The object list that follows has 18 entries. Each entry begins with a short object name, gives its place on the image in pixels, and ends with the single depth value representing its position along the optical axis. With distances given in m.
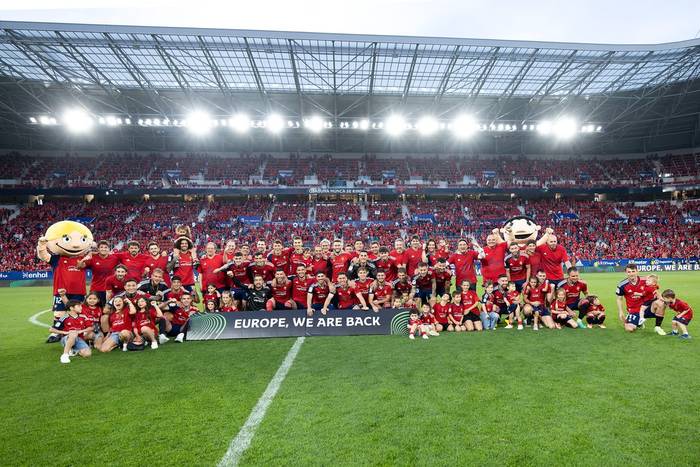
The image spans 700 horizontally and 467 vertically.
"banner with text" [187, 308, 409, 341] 7.67
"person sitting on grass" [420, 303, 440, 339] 7.60
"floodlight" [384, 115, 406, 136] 30.62
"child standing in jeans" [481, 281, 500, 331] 8.10
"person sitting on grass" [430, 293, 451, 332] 7.96
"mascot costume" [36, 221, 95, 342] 7.56
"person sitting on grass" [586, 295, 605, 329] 8.23
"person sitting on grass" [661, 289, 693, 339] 7.30
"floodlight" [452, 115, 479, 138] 31.34
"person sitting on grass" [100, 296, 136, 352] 6.94
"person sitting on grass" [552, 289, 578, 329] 8.15
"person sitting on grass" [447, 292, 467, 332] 8.01
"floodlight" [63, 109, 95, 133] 30.03
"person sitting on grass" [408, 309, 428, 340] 7.52
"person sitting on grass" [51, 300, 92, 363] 6.62
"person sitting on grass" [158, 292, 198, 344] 7.69
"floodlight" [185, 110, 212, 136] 29.92
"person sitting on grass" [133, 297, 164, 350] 7.14
